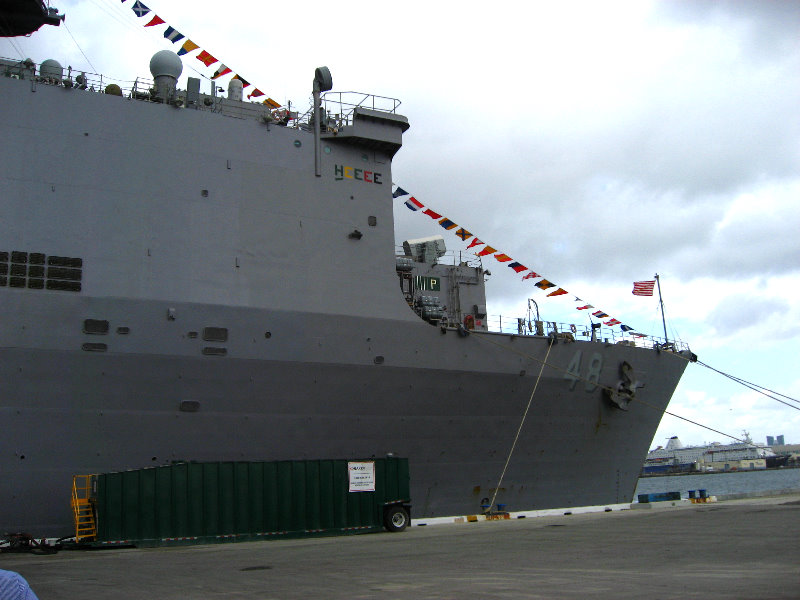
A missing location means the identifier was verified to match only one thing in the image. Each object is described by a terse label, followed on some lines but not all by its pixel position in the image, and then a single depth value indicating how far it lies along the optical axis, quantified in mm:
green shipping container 15383
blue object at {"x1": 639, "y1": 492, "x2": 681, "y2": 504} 27361
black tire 17969
